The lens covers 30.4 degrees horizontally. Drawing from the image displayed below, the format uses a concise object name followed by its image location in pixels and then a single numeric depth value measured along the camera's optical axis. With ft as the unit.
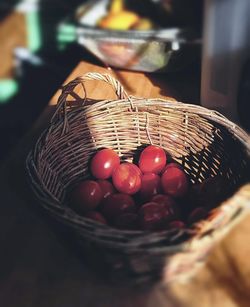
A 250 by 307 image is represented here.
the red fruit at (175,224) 2.04
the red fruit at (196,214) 2.09
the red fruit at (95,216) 2.15
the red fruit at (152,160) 2.53
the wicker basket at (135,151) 1.72
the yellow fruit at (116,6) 3.68
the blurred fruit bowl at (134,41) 3.21
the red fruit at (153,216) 2.14
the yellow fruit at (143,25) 3.39
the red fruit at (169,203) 2.23
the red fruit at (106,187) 2.47
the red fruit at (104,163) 2.51
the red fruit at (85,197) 2.32
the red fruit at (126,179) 2.47
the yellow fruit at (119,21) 3.42
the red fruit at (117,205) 2.30
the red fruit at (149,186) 2.50
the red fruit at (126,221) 2.15
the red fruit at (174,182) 2.43
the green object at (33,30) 5.69
